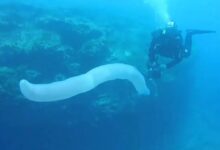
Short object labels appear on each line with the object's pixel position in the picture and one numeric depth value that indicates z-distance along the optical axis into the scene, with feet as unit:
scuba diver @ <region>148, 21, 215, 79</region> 21.21
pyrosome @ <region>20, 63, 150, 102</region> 21.91
